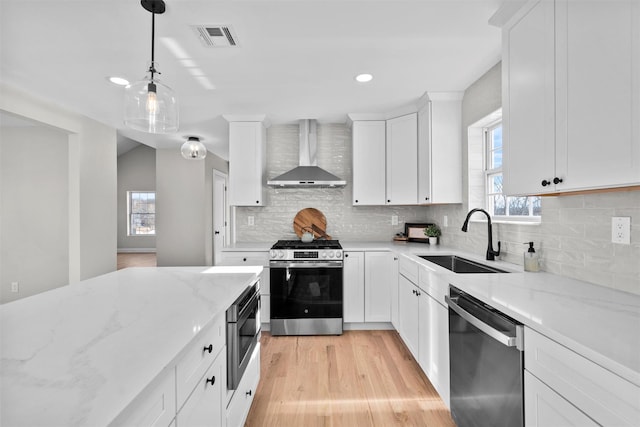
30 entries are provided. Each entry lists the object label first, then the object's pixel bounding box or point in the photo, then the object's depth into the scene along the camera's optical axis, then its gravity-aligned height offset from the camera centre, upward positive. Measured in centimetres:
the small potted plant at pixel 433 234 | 341 -24
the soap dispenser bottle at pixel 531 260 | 187 -29
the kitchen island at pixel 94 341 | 58 -37
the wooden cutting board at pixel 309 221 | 389 -10
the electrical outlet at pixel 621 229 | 136 -8
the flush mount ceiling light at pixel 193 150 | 425 +89
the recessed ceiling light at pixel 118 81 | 264 +119
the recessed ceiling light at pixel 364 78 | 257 +117
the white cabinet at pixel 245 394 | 149 -102
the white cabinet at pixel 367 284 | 324 -76
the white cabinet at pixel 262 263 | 324 -53
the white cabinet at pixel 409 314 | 242 -87
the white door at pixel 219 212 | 673 +3
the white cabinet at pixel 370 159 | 356 +64
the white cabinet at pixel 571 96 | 110 +51
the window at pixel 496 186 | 230 +23
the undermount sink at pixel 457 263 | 232 -43
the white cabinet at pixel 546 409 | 90 -64
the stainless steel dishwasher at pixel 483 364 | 118 -69
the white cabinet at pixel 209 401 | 98 -69
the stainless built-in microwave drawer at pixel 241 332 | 144 -63
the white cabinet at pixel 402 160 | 333 +59
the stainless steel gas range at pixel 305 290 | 313 -80
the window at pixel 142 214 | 918 -1
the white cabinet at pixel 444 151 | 301 +62
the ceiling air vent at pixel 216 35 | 189 +116
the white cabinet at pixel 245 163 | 359 +60
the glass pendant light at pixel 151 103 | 158 +59
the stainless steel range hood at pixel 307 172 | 342 +48
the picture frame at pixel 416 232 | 359 -23
